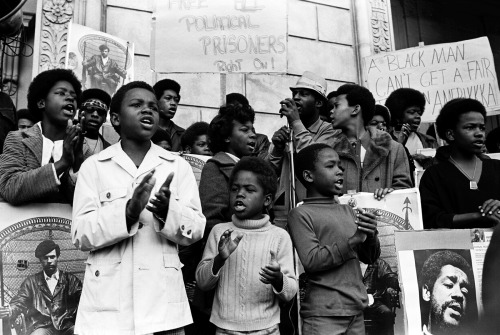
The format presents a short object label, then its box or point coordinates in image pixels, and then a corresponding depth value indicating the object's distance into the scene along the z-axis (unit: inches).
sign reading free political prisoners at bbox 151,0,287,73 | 198.8
